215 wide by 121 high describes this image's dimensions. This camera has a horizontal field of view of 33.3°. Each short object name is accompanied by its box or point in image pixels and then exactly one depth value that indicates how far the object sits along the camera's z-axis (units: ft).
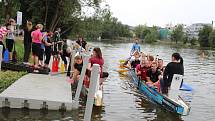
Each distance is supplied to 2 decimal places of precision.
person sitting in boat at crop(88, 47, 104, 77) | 41.70
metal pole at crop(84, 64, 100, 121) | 20.71
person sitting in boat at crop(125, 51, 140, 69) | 68.61
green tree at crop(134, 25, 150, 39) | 571.28
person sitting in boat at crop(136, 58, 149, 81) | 50.03
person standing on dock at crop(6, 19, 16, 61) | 49.83
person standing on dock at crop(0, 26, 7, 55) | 47.93
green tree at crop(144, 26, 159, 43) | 513.04
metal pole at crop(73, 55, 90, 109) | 33.63
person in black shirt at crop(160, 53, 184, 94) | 38.96
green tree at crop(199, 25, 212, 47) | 421.67
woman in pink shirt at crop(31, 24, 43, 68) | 47.21
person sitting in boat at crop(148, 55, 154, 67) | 49.24
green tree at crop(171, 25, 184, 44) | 529.04
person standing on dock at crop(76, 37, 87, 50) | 65.26
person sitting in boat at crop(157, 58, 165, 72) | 49.16
